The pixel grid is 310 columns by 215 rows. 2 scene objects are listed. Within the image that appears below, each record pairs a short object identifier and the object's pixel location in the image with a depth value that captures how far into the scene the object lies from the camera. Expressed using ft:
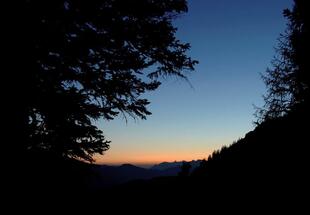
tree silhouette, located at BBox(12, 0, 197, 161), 26.25
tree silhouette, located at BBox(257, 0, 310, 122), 62.03
